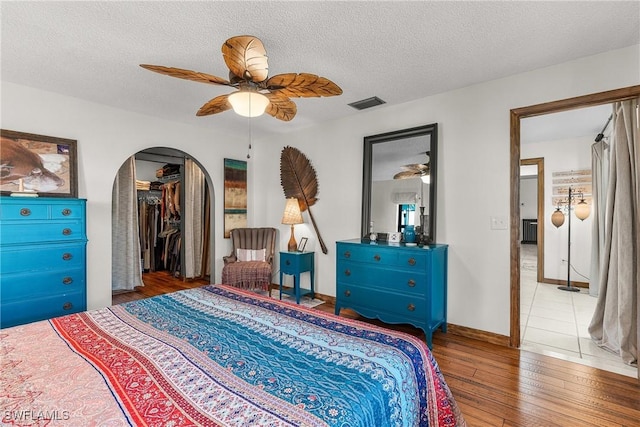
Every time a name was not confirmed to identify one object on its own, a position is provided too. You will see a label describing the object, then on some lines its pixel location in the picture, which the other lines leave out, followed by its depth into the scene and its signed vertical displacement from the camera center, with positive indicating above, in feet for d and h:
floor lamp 16.21 -0.19
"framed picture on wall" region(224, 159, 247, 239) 15.49 +0.91
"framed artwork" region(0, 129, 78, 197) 9.36 +1.54
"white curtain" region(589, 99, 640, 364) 8.20 -1.04
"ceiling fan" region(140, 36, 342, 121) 5.70 +2.89
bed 2.93 -1.99
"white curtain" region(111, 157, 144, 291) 15.52 -1.16
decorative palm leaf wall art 14.32 +1.64
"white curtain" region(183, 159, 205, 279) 17.56 -0.40
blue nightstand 13.29 -2.46
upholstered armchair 13.70 -2.34
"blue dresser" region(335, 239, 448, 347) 9.14 -2.34
